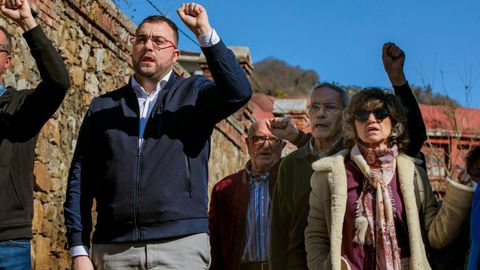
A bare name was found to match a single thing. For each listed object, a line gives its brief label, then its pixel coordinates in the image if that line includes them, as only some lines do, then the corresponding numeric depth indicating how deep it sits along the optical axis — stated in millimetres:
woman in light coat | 4113
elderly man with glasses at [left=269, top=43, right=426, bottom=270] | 4859
